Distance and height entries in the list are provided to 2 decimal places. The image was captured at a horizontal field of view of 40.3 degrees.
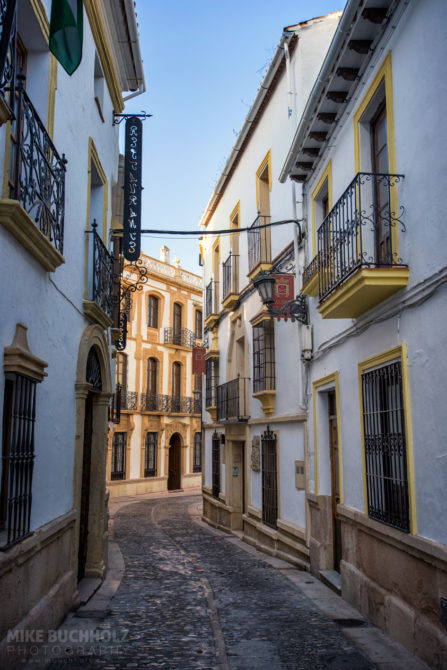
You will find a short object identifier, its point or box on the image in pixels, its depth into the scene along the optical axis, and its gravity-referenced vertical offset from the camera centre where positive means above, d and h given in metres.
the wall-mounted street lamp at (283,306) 9.37 +2.24
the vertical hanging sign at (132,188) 10.23 +4.31
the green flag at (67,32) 4.83 +3.28
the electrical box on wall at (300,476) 10.35 -0.58
